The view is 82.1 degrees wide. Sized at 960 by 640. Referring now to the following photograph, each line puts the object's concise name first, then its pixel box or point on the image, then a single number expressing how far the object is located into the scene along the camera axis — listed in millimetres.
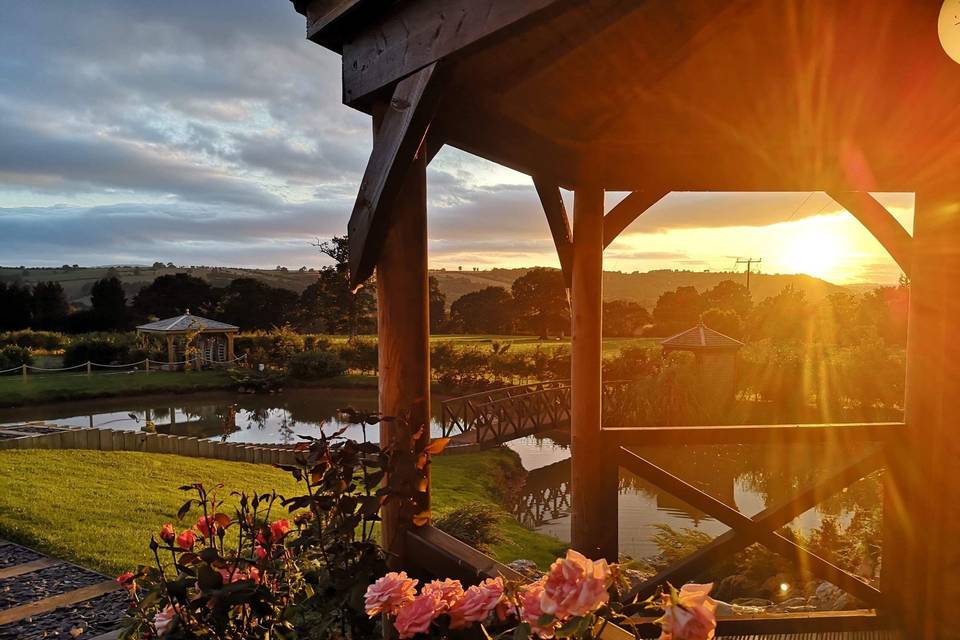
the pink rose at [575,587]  872
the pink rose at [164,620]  1395
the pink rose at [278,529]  1730
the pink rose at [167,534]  1667
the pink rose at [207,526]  1695
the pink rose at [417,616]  1124
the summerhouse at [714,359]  11906
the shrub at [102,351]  18919
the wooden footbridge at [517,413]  11031
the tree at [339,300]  22875
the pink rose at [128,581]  1757
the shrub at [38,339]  21358
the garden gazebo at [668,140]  1655
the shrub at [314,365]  18234
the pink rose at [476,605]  1105
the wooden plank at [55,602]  3615
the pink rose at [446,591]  1176
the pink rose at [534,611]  933
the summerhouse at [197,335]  19203
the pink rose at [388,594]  1184
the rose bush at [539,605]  849
